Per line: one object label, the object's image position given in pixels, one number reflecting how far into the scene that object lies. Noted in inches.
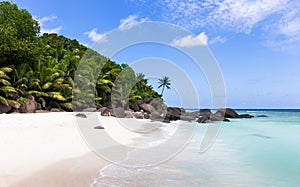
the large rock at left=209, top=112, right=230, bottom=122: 1347.6
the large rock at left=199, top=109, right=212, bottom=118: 1435.8
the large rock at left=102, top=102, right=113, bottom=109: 1055.9
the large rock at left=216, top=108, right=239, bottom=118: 1576.3
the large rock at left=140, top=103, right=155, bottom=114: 1248.6
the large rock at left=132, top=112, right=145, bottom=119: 936.1
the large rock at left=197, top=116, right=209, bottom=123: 1145.8
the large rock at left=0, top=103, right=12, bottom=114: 564.1
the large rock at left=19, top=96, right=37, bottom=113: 624.8
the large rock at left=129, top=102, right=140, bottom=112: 1194.6
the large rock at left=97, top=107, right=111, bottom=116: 773.4
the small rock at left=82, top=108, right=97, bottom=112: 841.7
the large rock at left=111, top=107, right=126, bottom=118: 818.8
